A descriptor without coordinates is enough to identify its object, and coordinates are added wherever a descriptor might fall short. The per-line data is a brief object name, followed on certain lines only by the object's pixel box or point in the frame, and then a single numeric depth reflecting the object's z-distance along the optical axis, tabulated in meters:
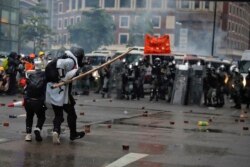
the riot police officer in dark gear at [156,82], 22.38
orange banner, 24.70
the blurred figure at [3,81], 20.55
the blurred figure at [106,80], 23.36
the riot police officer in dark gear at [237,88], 21.30
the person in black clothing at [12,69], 20.45
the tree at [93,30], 59.84
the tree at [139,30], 55.62
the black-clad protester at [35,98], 9.18
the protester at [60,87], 8.97
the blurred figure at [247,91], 21.67
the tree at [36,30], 64.69
